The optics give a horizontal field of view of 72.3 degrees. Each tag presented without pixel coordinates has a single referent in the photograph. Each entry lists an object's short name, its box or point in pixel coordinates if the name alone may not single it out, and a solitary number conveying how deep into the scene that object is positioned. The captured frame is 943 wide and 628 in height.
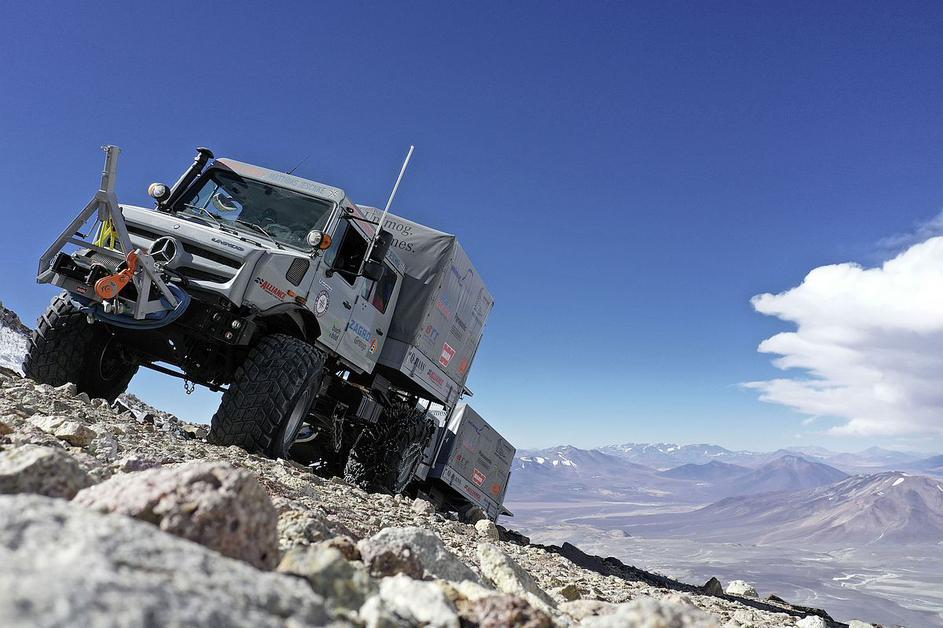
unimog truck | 5.91
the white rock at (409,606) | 1.47
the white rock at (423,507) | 6.64
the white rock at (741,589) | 11.76
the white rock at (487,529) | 6.49
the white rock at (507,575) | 2.80
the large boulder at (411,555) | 2.06
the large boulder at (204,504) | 1.49
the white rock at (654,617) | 1.40
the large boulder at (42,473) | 1.66
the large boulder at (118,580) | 0.86
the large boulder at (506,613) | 1.67
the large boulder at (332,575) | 1.59
